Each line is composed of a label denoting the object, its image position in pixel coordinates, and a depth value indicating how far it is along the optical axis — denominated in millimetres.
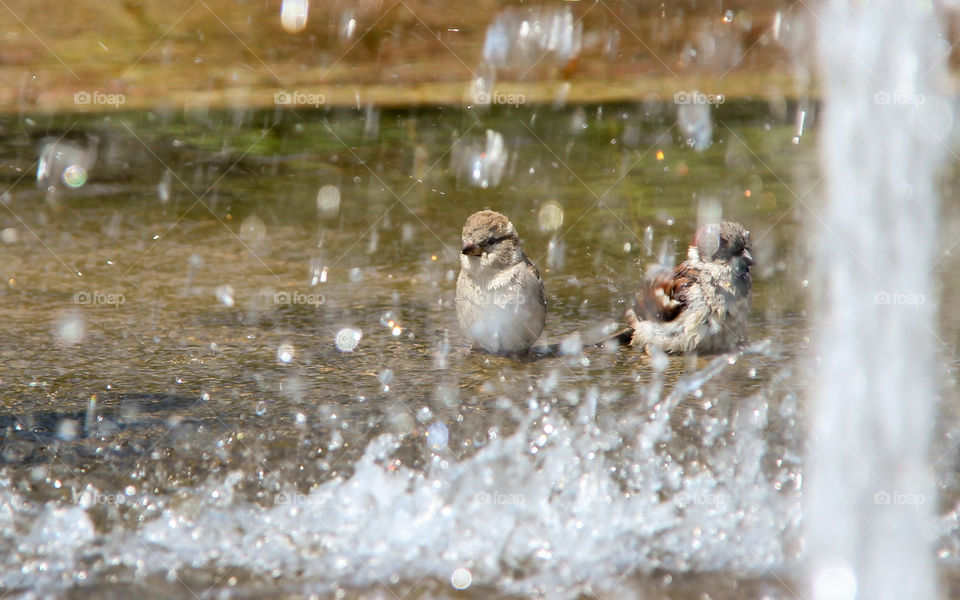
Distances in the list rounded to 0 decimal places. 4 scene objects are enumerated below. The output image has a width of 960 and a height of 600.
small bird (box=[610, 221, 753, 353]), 8242
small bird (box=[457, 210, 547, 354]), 8133
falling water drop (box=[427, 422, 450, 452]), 6664
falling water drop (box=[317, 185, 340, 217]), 12867
